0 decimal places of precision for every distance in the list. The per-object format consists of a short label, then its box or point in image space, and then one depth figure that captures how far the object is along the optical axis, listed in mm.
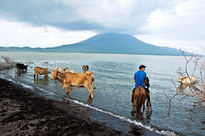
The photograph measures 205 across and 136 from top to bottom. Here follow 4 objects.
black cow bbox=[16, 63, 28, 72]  25234
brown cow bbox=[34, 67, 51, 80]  18922
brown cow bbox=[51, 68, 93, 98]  11141
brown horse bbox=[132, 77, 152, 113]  7453
